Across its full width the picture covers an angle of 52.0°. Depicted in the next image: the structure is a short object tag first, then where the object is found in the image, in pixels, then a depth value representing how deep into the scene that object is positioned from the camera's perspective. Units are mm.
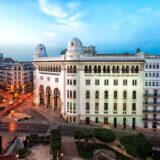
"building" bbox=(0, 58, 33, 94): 101624
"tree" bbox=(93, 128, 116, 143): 42351
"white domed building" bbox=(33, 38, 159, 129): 56080
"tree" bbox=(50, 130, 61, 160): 36769
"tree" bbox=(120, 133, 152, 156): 37283
